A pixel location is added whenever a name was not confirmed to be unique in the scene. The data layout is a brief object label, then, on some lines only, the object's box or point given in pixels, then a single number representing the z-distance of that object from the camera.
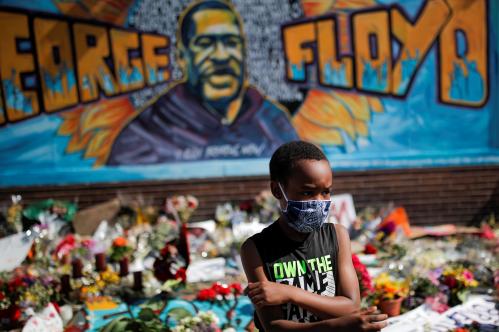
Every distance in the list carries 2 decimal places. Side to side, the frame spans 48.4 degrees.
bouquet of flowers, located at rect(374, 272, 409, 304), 4.91
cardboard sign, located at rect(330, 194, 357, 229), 7.71
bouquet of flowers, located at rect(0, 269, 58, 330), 4.55
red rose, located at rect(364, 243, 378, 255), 6.59
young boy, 2.16
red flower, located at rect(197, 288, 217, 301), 5.11
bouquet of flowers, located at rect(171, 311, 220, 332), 4.14
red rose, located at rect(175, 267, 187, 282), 4.88
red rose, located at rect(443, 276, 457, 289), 5.20
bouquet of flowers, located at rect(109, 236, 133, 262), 5.80
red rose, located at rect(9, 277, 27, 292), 4.88
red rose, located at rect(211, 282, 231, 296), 5.04
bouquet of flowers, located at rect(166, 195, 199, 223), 7.70
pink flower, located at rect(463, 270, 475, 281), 5.18
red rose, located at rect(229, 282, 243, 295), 5.06
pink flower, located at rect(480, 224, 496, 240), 7.27
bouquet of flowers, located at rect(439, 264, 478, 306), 5.15
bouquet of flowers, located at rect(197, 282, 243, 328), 5.04
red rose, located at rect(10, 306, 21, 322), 4.52
